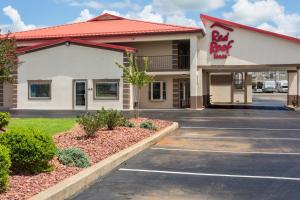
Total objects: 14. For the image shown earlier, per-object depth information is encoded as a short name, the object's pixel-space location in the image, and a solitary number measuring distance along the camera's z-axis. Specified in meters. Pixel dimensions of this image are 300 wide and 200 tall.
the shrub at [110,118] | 11.25
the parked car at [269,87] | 72.73
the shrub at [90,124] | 9.97
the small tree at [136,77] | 15.39
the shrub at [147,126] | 12.71
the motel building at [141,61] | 26.13
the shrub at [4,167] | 5.04
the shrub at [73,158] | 7.10
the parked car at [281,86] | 73.48
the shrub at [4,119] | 10.47
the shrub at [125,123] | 12.31
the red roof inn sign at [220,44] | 26.73
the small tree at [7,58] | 12.25
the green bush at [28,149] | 6.10
